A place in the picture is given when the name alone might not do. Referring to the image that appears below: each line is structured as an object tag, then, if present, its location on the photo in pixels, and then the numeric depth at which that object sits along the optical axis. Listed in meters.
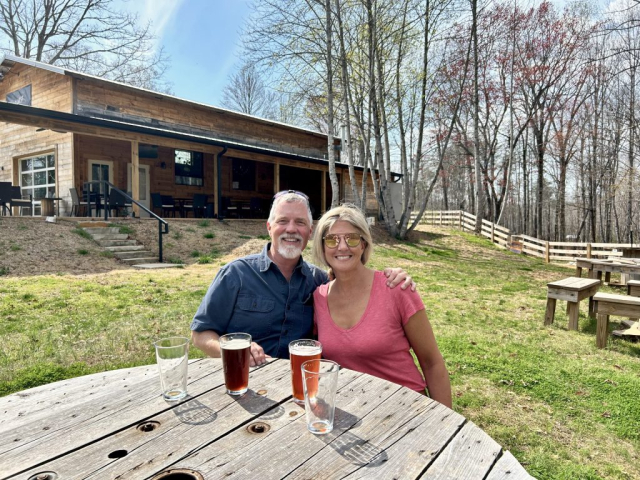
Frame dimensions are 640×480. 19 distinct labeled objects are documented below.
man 2.15
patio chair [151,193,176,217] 13.91
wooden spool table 1.02
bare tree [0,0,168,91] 19.28
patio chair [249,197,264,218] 17.83
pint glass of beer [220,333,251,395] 1.44
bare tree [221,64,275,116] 32.12
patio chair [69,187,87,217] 12.21
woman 1.95
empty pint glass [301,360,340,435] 1.18
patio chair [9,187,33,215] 11.12
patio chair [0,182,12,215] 10.77
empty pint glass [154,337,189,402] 1.38
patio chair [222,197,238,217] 16.33
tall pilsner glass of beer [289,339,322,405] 1.38
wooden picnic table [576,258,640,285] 6.98
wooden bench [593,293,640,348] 4.34
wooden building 12.64
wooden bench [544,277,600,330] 5.23
